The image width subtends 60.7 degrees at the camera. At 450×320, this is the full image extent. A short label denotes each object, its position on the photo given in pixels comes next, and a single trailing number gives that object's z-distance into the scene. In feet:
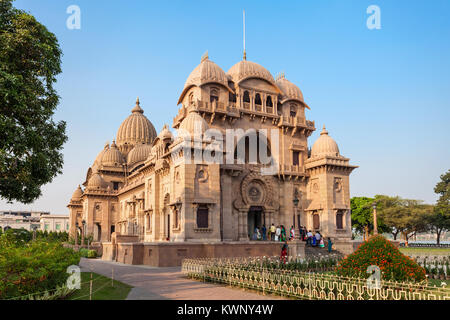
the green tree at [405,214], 191.83
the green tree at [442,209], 180.51
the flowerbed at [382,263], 42.96
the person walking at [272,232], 112.09
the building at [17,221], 414.47
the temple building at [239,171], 99.81
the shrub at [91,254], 125.39
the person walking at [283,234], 111.86
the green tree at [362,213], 209.68
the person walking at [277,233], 112.29
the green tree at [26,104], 54.44
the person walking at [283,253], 72.97
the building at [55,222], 348.38
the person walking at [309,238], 112.27
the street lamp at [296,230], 121.65
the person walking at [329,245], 106.11
